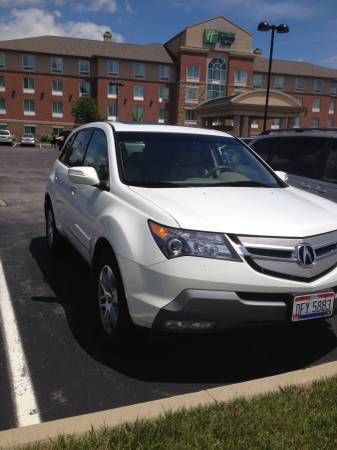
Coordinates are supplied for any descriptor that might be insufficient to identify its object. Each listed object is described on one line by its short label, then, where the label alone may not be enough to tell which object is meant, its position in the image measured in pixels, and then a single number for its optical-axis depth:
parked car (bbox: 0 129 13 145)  49.21
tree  61.66
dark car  6.10
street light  22.53
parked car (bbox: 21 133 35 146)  51.28
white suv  3.07
